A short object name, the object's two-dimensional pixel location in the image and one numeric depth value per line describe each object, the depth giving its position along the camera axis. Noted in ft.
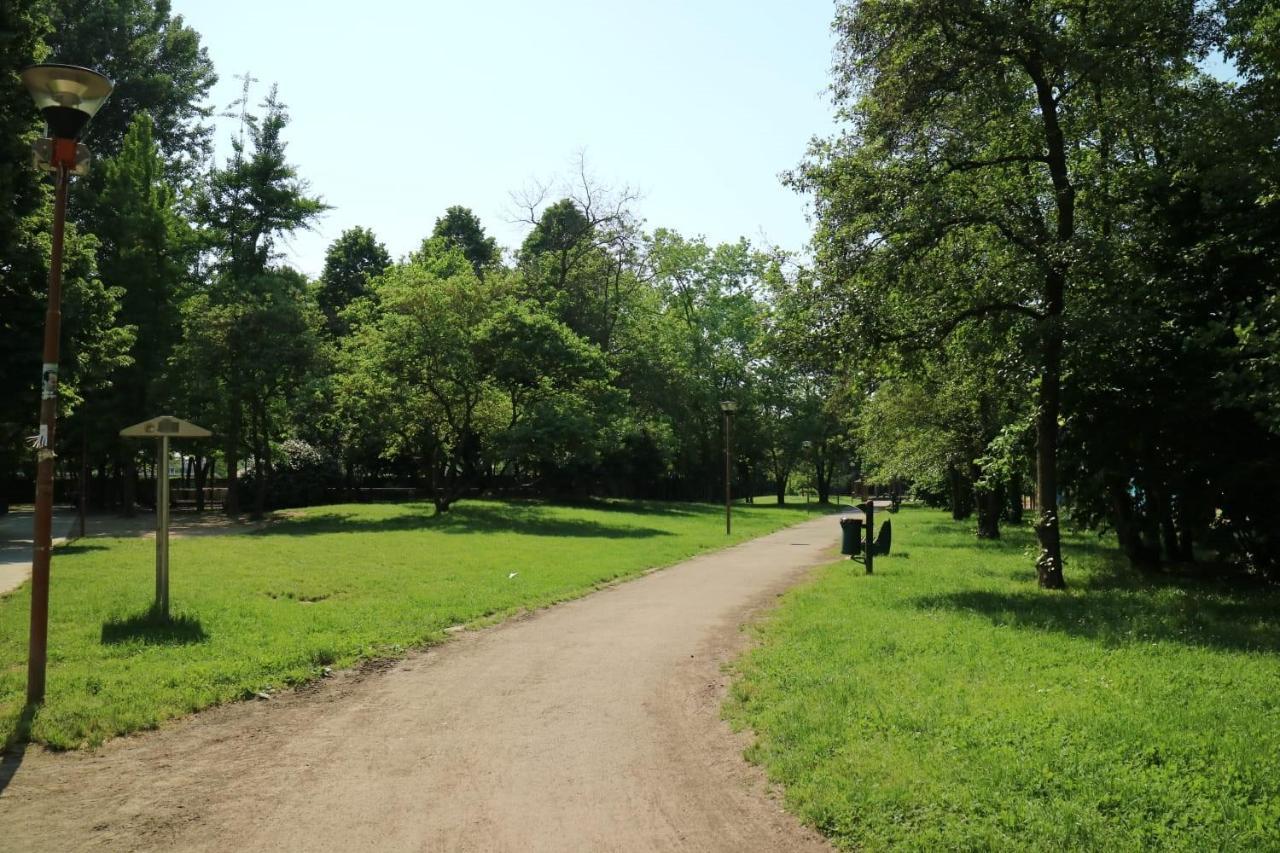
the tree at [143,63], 120.77
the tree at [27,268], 57.16
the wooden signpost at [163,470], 32.32
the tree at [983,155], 40.83
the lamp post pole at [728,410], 84.27
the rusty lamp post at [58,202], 21.84
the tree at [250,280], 100.68
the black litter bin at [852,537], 55.06
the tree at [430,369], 98.99
